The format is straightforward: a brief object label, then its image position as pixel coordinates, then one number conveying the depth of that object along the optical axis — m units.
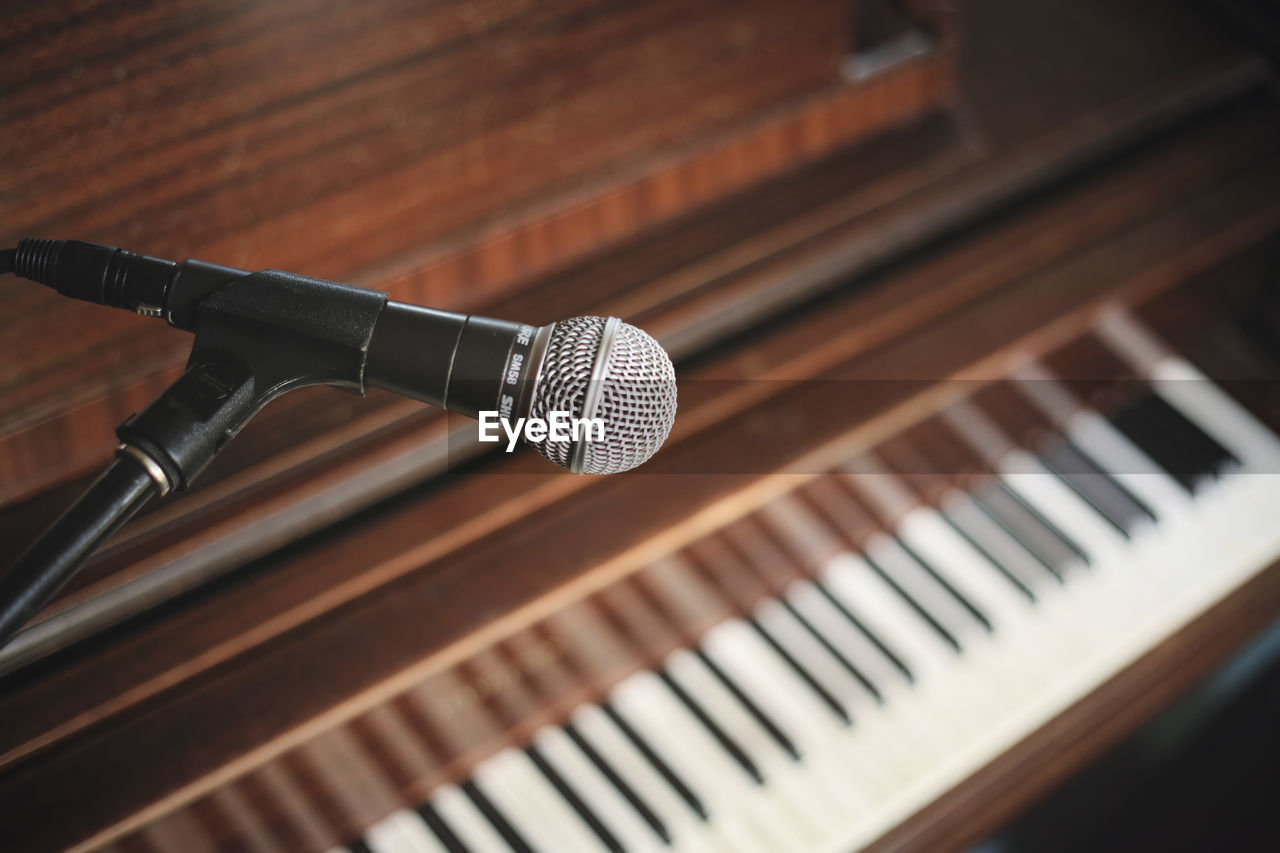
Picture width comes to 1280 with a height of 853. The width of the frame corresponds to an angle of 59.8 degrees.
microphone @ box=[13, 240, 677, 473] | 0.64
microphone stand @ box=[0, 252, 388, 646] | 0.61
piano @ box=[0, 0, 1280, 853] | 0.99
